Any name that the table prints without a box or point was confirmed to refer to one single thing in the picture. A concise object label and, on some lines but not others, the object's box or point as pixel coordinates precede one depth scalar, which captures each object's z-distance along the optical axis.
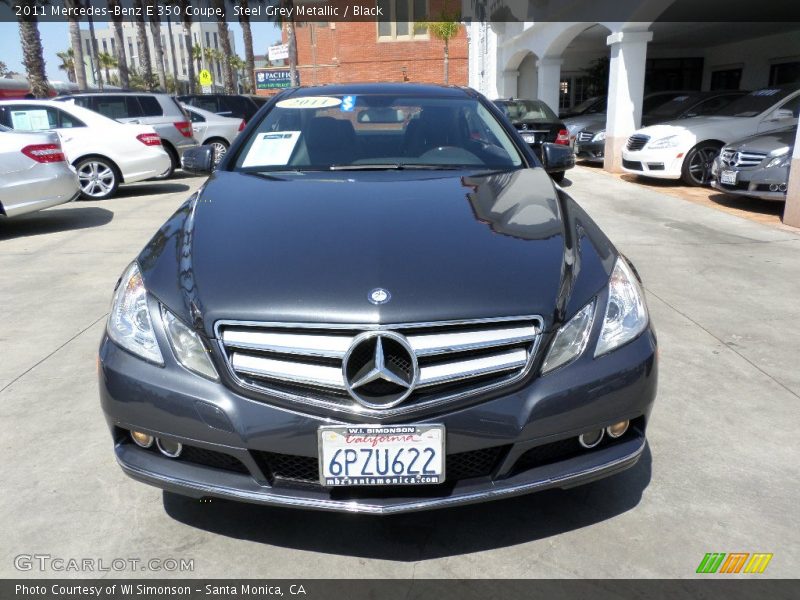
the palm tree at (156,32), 35.41
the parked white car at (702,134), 10.34
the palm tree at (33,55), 17.89
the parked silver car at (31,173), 7.30
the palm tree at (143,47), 30.12
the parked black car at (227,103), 14.65
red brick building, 39.75
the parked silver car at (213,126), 14.27
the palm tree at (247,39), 35.91
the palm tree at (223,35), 32.75
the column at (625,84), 12.58
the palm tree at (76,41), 25.30
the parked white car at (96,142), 9.98
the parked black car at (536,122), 11.66
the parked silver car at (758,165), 8.05
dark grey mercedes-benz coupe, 1.99
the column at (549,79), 18.39
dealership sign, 25.06
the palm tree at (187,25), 39.37
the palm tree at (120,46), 30.42
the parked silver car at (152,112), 12.58
